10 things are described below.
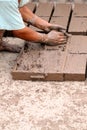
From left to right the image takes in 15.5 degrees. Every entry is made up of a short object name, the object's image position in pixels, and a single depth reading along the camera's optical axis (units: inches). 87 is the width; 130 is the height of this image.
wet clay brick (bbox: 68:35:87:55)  124.0
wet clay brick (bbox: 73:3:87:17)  150.2
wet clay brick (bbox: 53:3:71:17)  151.4
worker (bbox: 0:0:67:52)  110.0
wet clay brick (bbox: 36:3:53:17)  153.0
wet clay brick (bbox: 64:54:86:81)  113.2
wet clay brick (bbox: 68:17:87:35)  136.5
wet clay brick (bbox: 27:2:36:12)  160.3
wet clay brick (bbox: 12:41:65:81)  115.3
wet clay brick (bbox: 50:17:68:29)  141.9
